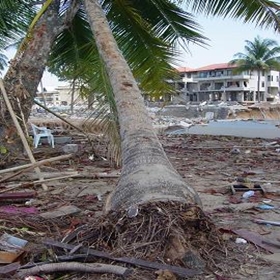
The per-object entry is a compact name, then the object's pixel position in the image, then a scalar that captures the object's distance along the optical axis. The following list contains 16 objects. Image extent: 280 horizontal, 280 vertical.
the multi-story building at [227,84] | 76.75
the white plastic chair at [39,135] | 12.82
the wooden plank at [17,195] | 5.60
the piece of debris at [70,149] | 10.73
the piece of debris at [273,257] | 3.45
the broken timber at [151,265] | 2.86
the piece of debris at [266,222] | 4.60
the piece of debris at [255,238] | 3.72
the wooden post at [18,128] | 6.44
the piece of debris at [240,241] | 3.85
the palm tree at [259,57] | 66.56
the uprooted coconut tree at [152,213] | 3.01
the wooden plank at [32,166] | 5.53
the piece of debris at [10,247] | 3.32
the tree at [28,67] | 7.95
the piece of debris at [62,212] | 4.71
